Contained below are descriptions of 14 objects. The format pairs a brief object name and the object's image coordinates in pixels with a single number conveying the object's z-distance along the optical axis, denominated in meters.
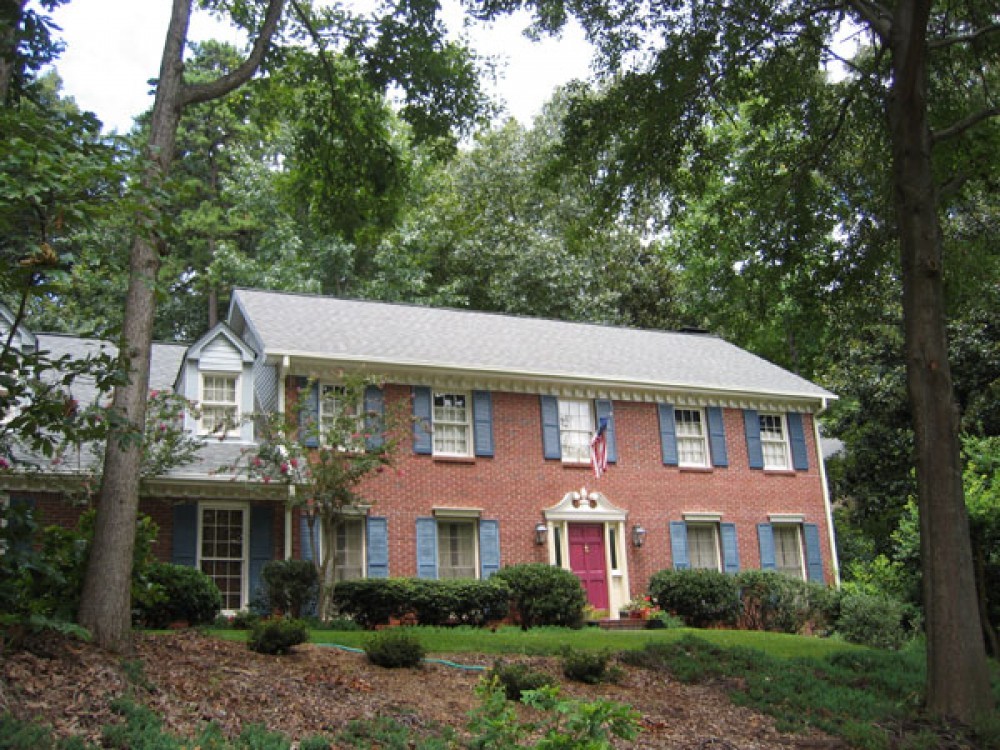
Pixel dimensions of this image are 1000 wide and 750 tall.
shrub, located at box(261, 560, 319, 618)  15.78
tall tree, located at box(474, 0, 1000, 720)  10.28
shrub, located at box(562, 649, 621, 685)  10.62
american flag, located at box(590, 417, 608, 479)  18.70
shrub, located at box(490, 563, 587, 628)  17.47
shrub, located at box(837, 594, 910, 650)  17.09
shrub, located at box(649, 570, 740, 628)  19.28
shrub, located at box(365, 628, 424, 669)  10.25
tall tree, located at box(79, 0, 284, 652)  8.34
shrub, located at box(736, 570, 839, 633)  19.92
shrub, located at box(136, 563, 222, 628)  13.95
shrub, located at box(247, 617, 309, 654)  10.16
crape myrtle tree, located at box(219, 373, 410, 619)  15.48
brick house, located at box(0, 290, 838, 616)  17.23
